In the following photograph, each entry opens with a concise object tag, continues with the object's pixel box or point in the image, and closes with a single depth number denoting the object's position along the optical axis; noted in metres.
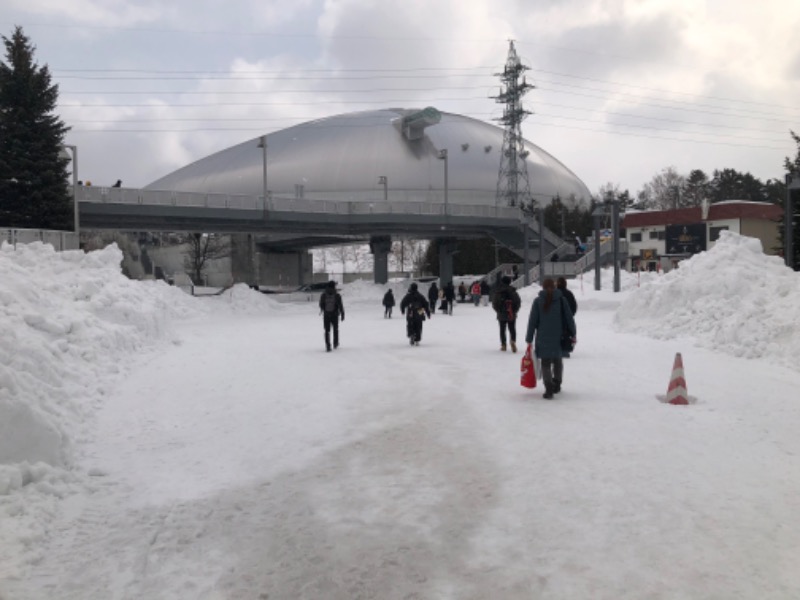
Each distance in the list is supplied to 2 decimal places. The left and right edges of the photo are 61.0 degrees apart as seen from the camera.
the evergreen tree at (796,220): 32.73
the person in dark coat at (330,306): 16.02
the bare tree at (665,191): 109.29
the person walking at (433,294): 30.38
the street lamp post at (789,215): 24.56
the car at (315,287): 56.28
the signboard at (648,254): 67.62
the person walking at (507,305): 15.34
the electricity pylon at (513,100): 69.94
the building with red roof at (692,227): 63.47
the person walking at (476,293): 38.07
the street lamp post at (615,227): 36.72
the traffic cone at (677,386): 9.04
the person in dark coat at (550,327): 9.54
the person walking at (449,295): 30.25
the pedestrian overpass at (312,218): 39.91
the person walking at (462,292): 41.85
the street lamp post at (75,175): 29.73
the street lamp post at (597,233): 37.41
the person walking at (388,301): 28.75
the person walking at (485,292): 39.88
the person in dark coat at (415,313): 17.31
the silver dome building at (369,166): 88.88
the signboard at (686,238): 66.19
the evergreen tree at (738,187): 98.94
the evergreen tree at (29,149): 35.28
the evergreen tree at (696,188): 104.62
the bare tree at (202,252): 70.06
